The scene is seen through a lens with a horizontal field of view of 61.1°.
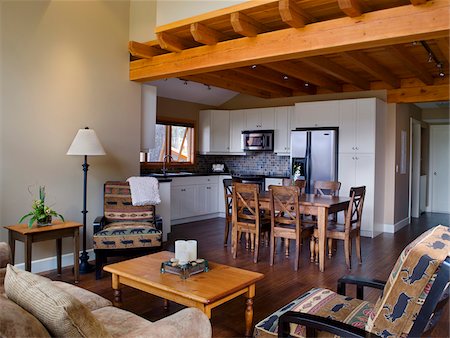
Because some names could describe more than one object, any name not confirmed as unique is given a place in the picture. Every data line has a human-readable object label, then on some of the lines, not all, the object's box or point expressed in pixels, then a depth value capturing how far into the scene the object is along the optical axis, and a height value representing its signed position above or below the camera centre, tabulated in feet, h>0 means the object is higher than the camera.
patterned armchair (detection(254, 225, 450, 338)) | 4.91 -1.78
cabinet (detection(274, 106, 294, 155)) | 24.30 +2.37
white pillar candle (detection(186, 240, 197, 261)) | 8.98 -1.98
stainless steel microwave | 24.76 +1.77
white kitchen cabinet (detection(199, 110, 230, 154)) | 26.43 +2.40
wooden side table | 11.23 -2.15
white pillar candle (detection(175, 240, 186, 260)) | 8.93 -1.93
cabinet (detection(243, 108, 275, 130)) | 25.03 +3.22
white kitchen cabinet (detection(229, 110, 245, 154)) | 26.27 +2.62
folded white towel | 14.75 -1.00
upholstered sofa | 3.92 -1.67
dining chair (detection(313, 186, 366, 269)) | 14.21 -2.35
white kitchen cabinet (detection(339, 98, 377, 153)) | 20.03 +2.28
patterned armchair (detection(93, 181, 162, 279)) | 12.94 -2.23
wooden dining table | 13.96 -1.53
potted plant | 11.91 -1.55
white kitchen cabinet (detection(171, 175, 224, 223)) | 22.45 -1.90
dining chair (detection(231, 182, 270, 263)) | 15.06 -2.05
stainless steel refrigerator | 20.93 +0.70
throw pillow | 4.13 -1.62
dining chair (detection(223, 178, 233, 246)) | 17.26 -1.74
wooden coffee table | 7.64 -2.53
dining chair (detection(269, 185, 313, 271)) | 14.05 -2.02
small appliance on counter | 27.55 -0.12
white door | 30.25 +0.07
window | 24.29 +1.41
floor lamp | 13.21 +0.54
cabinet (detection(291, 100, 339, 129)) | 21.30 +3.07
